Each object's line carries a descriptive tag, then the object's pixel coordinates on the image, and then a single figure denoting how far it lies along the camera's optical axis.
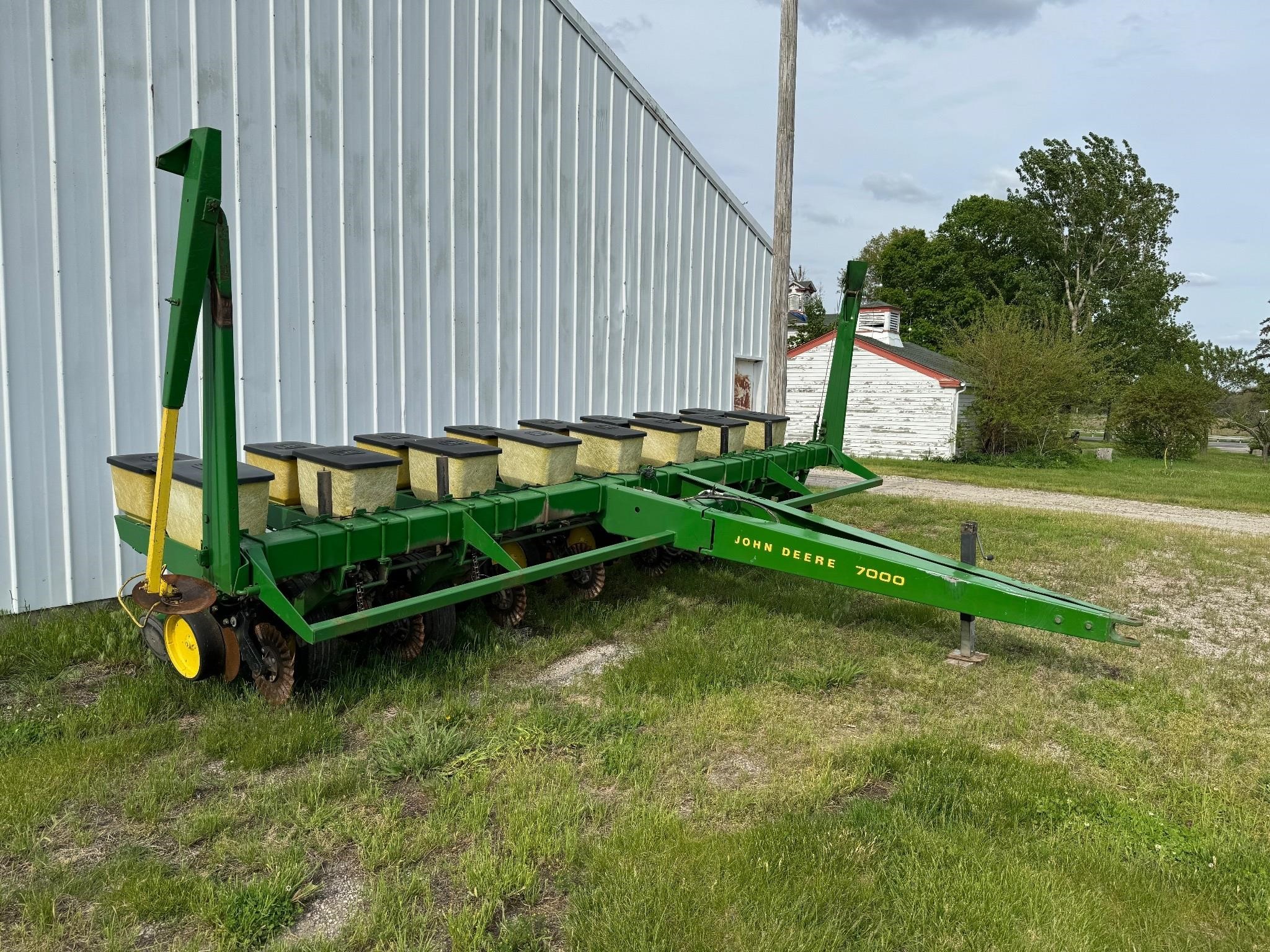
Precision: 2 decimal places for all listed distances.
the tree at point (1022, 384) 24.91
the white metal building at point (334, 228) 5.40
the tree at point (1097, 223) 44.16
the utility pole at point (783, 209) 10.69
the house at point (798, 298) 15.34
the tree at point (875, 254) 54.41
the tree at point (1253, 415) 32.75
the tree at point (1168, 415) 29.98
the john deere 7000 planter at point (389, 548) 3.69
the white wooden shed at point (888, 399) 25.09
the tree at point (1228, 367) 38.69
